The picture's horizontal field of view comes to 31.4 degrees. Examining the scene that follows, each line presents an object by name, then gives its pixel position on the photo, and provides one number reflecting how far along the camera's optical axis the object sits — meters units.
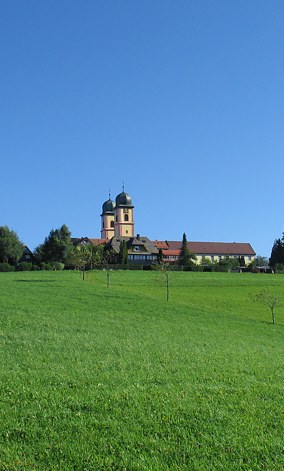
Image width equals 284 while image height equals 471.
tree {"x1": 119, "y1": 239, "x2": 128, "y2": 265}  122.11
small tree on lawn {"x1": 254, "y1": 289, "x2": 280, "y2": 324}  39.53
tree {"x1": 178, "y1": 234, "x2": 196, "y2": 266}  129.12
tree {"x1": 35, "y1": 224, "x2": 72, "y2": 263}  111.25
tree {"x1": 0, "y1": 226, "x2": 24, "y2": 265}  108.69
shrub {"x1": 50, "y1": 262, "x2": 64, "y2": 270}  100.12
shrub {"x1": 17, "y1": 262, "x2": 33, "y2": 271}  100.32
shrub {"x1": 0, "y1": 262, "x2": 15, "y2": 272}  96.81
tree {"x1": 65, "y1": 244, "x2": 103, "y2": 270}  72.88
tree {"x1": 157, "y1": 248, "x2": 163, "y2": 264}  136.88
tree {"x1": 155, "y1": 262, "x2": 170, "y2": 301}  60.25
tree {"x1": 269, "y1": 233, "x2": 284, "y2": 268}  130.38
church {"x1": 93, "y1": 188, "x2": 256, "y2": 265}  179.00
